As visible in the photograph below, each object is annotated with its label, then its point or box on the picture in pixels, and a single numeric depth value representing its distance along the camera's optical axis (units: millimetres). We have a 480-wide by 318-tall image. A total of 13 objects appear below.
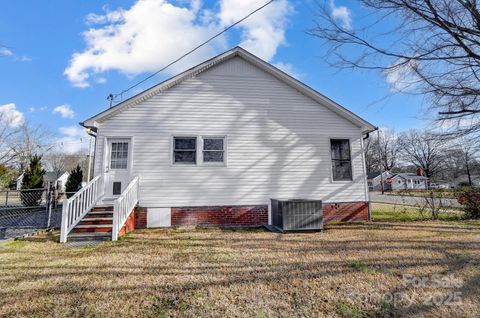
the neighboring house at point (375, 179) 60966
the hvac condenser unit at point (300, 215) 7730
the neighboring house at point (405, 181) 59219
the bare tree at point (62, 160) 63759
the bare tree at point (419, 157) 59747
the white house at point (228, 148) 8789
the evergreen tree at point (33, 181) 16219
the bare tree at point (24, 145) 33428
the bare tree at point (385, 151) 61366
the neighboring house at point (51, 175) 51341
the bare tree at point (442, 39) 6500
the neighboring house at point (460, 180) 62206
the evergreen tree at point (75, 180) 17688
